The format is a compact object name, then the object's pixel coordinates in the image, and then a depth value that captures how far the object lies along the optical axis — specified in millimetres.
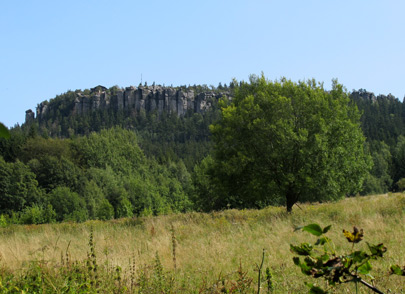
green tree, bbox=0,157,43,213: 57375
